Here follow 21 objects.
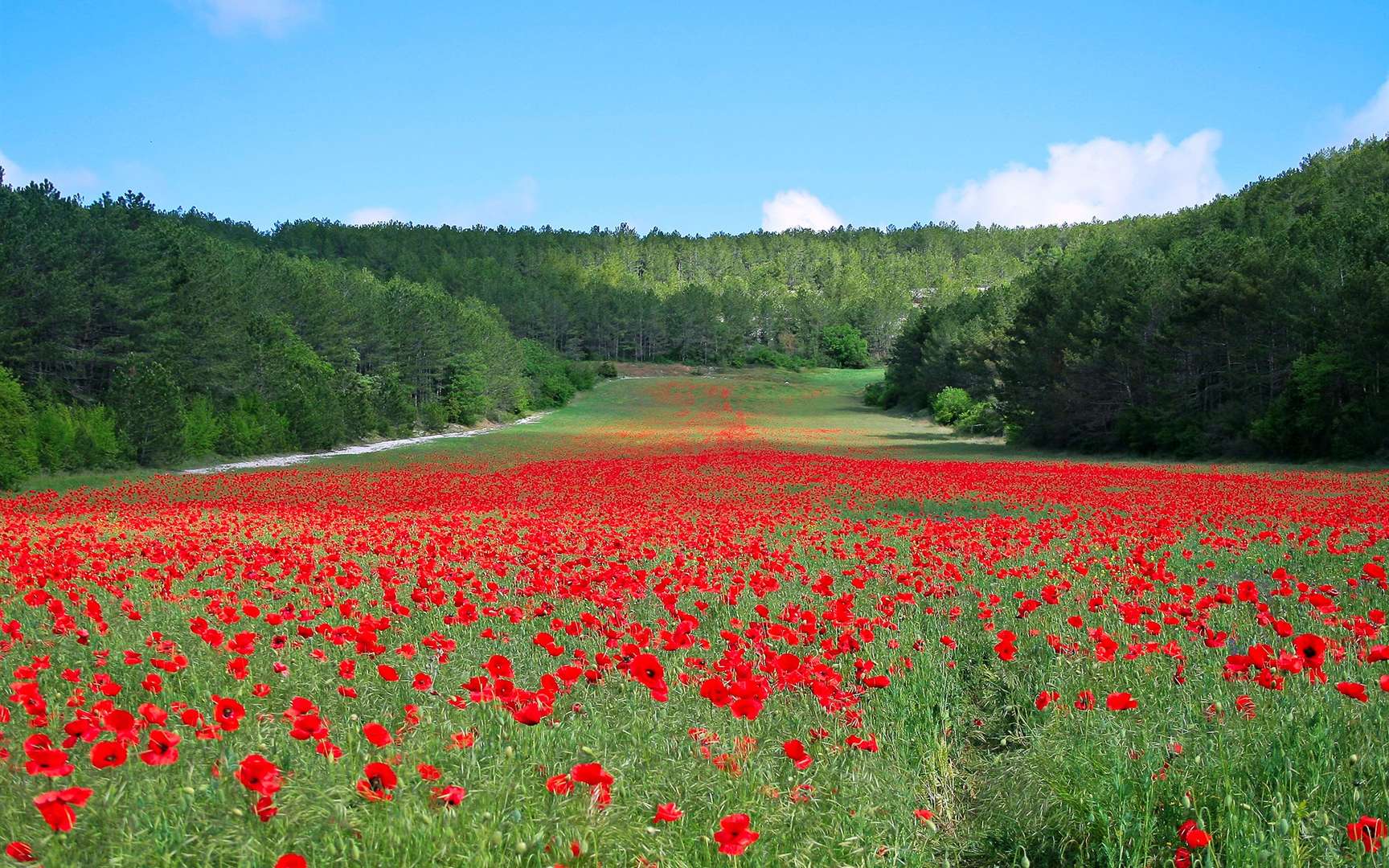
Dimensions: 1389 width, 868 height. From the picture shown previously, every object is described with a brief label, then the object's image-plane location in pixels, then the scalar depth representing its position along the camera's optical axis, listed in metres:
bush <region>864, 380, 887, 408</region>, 108.62
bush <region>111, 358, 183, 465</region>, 37.34
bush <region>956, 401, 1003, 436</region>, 66.44
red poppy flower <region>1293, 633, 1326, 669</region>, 4.20
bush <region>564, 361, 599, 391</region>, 125.62
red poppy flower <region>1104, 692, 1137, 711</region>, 3.91
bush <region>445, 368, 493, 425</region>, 86.50
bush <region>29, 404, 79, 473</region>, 33.03
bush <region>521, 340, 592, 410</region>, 112.31
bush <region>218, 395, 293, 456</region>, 44.75
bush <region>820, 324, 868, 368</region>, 169.62
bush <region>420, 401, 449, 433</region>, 76.62
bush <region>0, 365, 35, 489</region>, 28.12
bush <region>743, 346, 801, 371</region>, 157.38
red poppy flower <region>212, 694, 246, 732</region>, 3.57
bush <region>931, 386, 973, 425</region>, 76.06
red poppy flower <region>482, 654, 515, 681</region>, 3.87
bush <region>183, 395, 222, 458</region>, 40.81
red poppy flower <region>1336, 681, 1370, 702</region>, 3.62
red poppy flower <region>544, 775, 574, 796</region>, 3.21
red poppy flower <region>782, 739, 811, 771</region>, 3.51
